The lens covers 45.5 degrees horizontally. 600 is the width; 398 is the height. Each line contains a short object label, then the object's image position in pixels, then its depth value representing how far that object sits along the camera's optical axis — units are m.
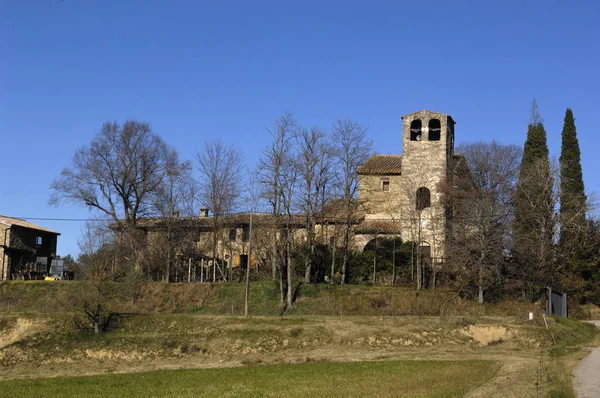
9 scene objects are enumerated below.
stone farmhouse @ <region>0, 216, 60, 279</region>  64.31
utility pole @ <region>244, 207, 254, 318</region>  44.06
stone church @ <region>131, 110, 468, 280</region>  56.25
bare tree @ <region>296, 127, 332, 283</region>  53.75
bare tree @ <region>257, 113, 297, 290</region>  52.98
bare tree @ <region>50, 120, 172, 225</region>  64.12
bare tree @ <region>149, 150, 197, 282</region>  58.47
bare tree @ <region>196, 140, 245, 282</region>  60.66
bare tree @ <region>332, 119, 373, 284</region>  54.75
